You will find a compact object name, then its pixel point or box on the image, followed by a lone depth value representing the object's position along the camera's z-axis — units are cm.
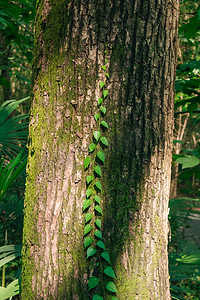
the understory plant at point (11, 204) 331
